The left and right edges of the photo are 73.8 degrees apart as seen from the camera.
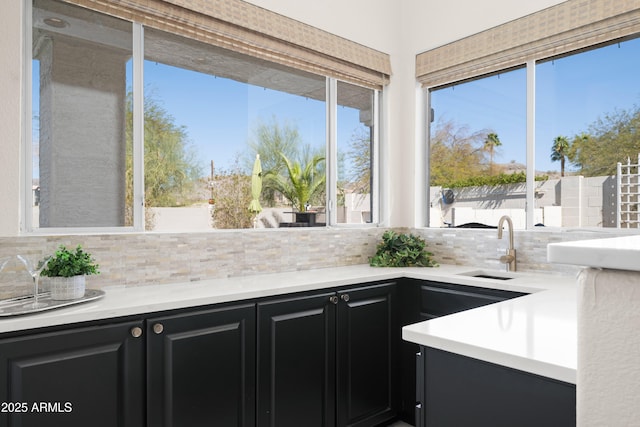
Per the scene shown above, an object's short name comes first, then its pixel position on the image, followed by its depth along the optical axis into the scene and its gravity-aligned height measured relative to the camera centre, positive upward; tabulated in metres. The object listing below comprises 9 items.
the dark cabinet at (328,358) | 2.06 -0.79
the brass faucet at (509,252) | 2.78 -0.27
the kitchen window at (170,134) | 2.08 +0.46
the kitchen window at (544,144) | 2.51 +0.46
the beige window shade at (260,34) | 2.24 +1.09
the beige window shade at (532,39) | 2.41 +1.11
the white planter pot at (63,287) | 1.71 -0.31
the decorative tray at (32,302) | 1.52 -0.36
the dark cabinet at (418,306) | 2.46 -0.57
